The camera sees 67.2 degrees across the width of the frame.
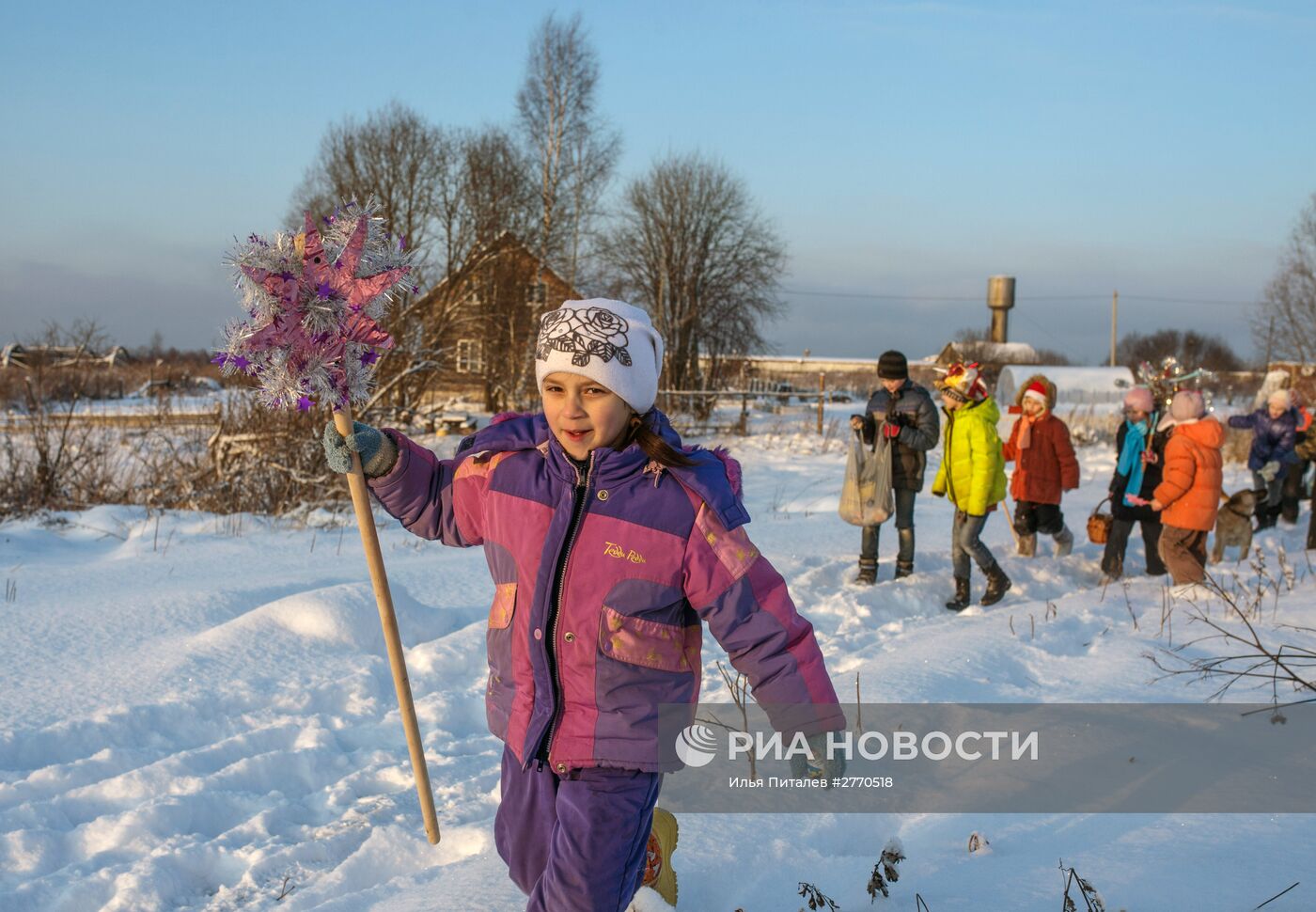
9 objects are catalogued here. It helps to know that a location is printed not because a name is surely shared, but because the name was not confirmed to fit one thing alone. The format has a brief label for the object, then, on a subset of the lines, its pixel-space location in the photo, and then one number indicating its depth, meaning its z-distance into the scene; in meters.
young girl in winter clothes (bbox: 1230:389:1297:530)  11.05
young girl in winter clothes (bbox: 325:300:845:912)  2.30
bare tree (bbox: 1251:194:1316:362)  27.52
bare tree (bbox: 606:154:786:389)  32.47
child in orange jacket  7.14
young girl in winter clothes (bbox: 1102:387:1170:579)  7.95
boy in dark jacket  7.33
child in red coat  8.22
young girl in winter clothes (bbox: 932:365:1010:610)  6.92
